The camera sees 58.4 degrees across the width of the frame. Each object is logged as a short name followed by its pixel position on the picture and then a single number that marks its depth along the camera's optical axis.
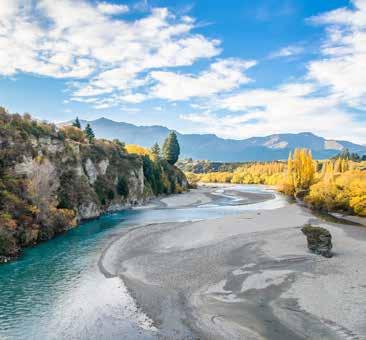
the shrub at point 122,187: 70.00
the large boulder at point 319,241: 28.59
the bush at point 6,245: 28.97
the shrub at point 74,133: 65.07
